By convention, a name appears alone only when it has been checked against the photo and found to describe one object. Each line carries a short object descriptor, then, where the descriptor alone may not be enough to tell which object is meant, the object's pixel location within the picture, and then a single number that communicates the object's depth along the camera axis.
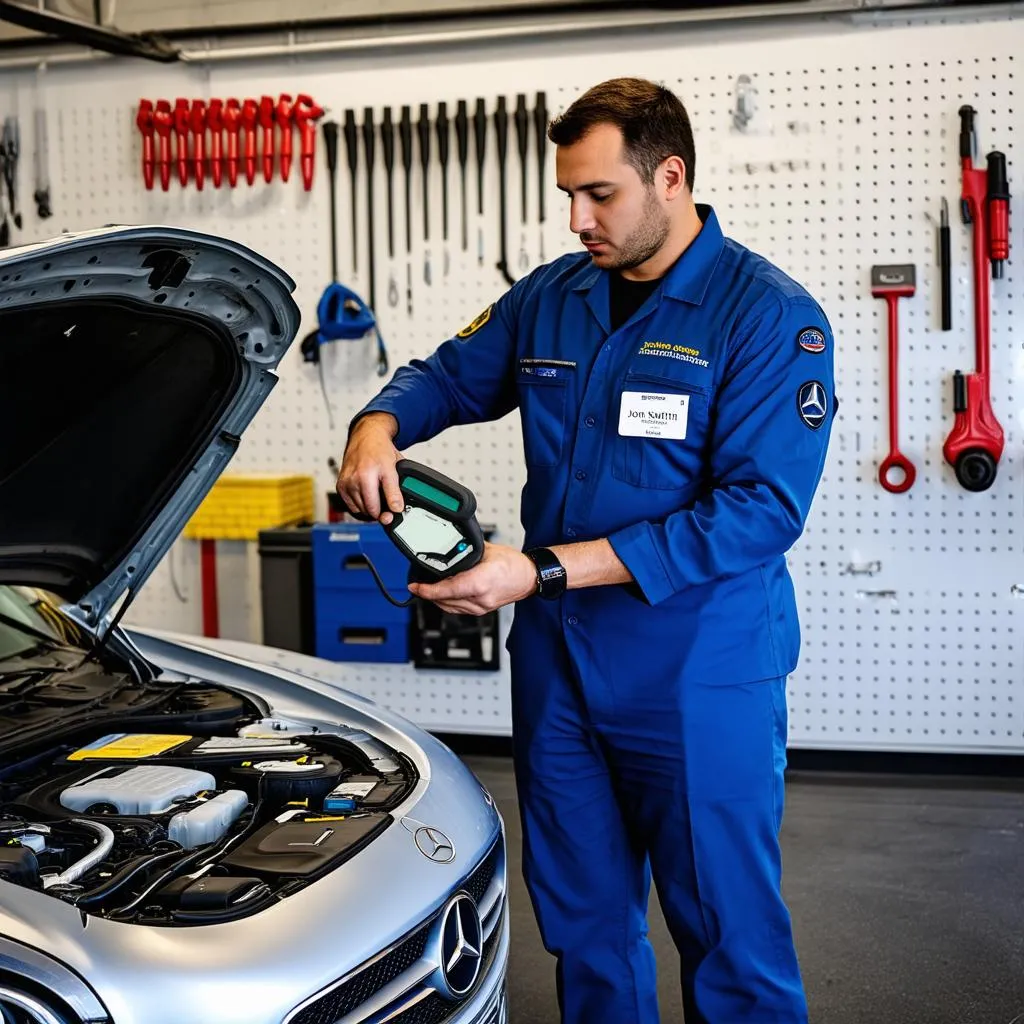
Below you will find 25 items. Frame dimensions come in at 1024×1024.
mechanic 1.93
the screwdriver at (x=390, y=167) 4.23
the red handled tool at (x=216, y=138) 4.33
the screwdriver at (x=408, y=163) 4.22
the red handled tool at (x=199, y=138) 4.35
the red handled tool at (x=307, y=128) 4.27
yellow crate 4.27
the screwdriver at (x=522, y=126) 4.11
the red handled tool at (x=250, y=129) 4.32
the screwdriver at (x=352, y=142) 4.25
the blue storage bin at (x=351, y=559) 4.05
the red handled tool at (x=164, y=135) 4.37
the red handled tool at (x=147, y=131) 4.36
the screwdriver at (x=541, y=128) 4.11
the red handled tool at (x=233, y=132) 4.33
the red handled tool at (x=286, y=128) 4.29
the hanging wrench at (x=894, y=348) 3.92
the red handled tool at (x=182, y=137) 4.36
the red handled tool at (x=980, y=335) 3.79
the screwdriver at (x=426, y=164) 4.20
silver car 1.33
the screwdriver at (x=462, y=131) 4.17
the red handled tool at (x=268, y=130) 4.30
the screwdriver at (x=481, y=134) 4.16
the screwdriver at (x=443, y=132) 4.19
